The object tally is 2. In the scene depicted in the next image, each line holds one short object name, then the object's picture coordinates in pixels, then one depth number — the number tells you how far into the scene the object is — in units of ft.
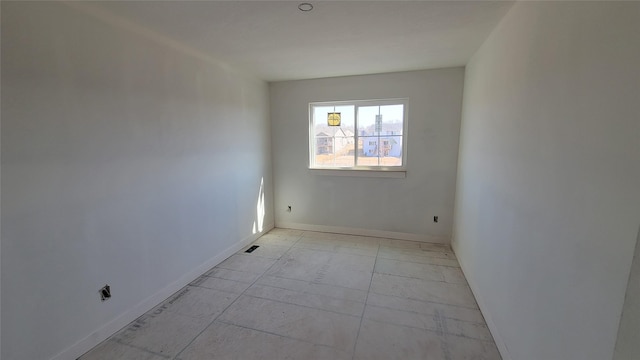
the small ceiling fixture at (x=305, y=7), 5.72
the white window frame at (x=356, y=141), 12.06
